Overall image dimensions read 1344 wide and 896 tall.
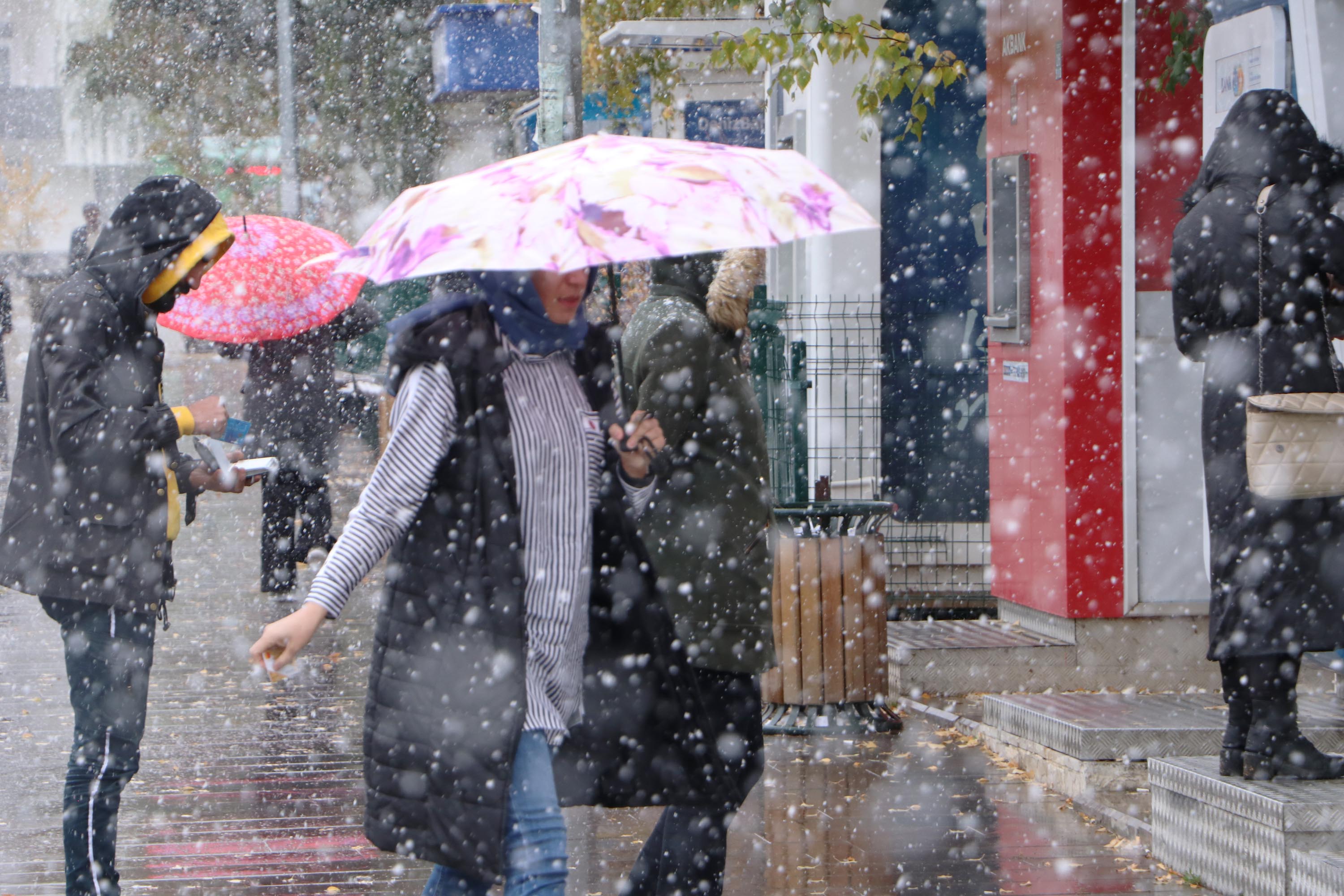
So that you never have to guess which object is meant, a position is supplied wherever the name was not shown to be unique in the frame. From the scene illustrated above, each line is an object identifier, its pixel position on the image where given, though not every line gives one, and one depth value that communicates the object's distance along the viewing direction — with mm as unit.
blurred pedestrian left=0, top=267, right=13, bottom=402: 39375
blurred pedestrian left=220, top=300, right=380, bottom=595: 20031
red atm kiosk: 14359
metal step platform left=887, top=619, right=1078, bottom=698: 14672
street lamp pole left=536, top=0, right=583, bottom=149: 15336
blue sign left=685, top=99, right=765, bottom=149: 30625
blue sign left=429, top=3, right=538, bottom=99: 36687
